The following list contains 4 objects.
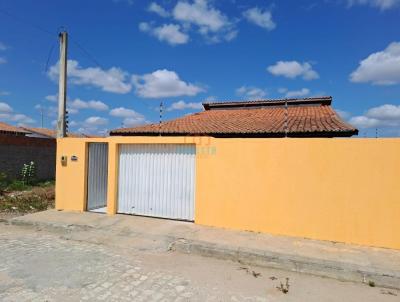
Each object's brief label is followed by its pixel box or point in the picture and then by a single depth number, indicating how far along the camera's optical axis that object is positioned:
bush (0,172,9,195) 14.03
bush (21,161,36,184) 16.05
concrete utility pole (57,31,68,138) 10.31
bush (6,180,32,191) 14.16
